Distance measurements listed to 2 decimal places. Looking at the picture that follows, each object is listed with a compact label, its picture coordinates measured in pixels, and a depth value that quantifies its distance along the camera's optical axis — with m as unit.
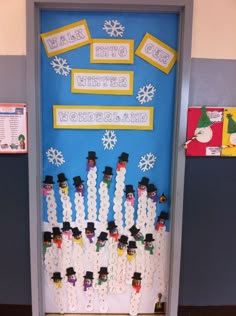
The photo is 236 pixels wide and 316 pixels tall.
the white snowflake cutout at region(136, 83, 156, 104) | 1.87
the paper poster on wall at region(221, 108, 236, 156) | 1.81
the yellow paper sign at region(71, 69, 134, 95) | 1.85
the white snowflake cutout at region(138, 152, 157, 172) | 1.94
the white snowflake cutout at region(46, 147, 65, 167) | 1.93
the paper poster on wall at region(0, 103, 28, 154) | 1.78
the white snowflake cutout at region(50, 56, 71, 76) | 1.84
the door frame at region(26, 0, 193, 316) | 1.73
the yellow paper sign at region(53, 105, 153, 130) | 1.88
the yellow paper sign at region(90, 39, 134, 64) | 1.83
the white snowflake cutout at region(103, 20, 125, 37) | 1.81
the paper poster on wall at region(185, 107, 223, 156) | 1.80
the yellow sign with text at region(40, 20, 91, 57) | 1.81
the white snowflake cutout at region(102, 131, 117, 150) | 1.91
